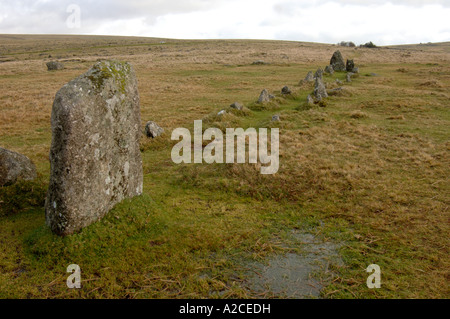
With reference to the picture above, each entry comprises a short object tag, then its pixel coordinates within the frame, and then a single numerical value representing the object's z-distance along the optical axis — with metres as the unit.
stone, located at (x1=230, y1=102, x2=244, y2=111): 18.73
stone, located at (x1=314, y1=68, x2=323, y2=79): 26.62
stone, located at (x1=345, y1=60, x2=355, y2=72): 36.51
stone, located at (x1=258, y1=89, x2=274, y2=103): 20.74
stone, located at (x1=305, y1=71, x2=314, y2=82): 28.23
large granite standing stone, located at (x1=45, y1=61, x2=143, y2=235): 6.05
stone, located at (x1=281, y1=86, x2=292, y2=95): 23.80
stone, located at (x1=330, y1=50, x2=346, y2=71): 38.00
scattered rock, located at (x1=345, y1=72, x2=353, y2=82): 29.75
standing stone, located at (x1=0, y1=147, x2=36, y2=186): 8.65
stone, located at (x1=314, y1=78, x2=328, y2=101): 21.78
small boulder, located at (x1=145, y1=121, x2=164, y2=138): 14.73
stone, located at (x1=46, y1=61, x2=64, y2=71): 45.09
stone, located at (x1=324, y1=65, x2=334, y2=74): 35.42
